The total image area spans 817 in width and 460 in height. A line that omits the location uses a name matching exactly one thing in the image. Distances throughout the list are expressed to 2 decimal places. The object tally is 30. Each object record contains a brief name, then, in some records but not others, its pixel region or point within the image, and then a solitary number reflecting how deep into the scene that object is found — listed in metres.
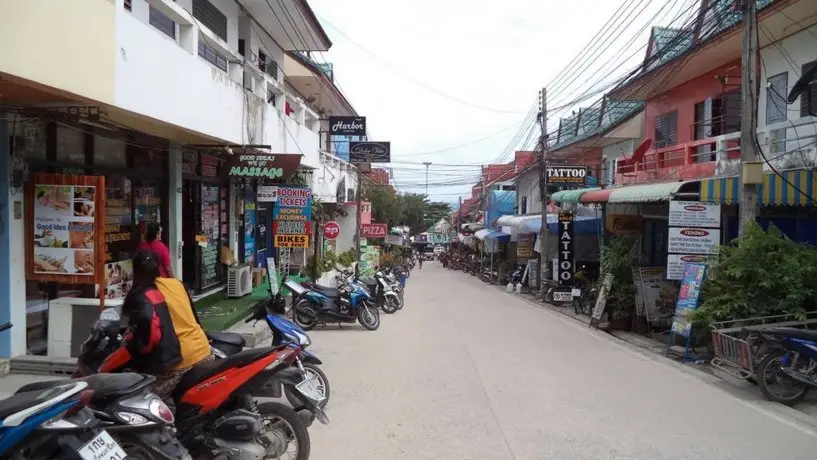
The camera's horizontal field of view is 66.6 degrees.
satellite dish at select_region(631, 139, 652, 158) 17.61
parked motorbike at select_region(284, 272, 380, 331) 12.34
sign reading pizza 30.73
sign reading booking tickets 13.16
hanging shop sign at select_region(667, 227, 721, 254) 10.10
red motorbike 4.05
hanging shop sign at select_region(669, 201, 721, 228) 10.05
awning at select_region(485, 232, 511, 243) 33.28
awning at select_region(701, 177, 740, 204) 10.37
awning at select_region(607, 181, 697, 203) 11.51
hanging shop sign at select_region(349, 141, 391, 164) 25.38
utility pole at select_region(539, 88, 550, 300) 23.01
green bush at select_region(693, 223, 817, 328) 8.16
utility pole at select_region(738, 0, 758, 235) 9.27
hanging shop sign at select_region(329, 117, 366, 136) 24.62
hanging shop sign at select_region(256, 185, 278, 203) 13.41
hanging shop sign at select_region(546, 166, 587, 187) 22.33
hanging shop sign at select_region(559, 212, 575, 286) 19.83
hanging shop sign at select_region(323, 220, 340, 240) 19.27
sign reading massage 11.44
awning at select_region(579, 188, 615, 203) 14.55
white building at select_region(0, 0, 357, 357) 5.68
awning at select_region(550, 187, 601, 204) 16.94
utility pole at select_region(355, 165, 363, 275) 25.42
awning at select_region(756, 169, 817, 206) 9.50
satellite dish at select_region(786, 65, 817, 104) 8.78
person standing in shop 6.71
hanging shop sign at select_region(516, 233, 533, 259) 28.16
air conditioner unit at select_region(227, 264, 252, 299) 13.45
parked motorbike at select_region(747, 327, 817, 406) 6.83
